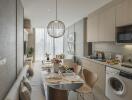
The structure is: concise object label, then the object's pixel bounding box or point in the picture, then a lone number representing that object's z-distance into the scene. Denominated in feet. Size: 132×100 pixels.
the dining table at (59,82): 9.23
